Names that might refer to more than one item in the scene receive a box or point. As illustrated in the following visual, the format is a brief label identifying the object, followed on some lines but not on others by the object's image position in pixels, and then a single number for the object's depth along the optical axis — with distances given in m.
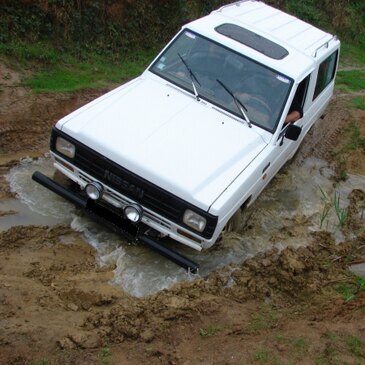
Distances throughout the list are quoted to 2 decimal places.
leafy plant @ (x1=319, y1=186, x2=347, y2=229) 7.08
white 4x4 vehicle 5.22
